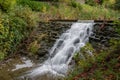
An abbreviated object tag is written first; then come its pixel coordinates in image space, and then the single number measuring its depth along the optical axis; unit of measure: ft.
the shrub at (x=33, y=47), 15.88
